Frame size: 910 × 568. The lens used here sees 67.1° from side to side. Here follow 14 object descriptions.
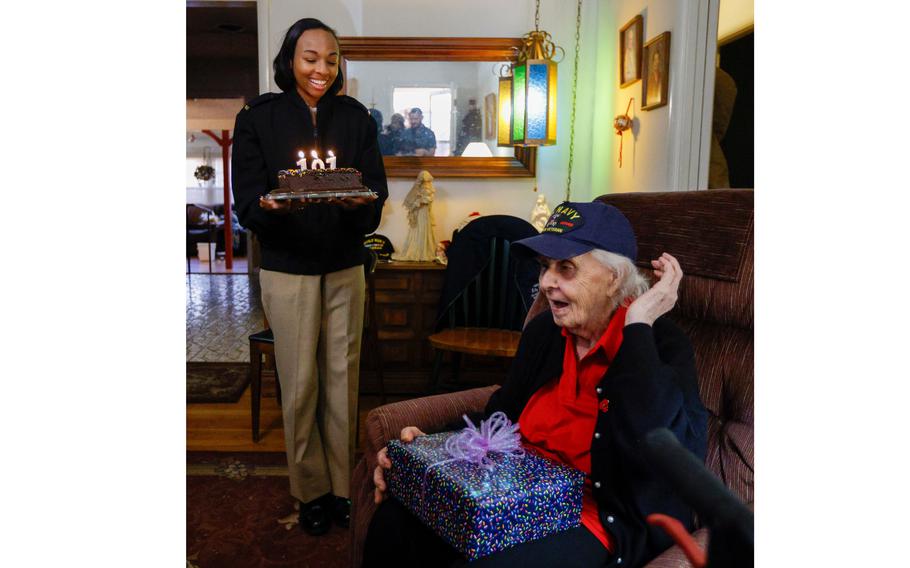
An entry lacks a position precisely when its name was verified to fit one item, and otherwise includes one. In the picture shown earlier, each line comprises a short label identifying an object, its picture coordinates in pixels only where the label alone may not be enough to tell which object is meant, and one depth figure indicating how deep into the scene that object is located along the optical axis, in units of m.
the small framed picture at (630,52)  3.25
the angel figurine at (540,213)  3.83
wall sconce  3.39
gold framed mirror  3.87
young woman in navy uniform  2.09
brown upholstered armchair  1.44
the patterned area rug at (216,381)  3.84
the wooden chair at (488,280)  3.48
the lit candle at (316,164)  2.03
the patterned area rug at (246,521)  2.19
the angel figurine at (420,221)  3.82
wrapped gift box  1.15
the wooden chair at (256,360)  3.10
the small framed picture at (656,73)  2.91
